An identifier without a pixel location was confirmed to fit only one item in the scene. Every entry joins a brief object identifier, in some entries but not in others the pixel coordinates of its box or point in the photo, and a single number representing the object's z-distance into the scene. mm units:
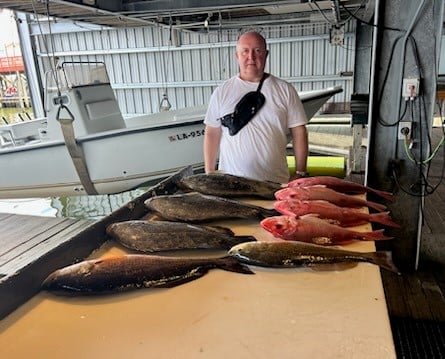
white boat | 4766
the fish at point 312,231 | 1348
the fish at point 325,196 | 1593
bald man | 2406
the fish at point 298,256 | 1228
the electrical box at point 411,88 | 2543
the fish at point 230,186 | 1844
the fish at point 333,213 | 1478
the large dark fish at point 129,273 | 1116
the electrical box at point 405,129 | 2669
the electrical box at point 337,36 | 8437
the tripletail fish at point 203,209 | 1575
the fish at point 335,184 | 1733
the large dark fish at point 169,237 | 1352
